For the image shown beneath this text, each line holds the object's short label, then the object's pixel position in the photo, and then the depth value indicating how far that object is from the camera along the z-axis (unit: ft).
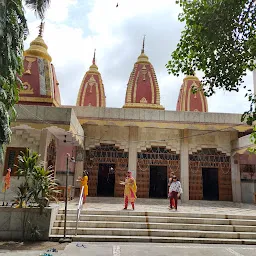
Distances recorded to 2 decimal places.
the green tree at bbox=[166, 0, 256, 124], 15.24
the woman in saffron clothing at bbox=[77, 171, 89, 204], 30.48
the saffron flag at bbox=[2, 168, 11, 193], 30.63
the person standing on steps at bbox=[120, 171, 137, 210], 28.44
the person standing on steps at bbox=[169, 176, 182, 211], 29.30
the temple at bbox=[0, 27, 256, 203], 44.21
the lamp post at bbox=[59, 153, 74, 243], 19.96
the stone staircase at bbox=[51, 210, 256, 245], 21.56
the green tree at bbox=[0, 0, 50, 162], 18.07
